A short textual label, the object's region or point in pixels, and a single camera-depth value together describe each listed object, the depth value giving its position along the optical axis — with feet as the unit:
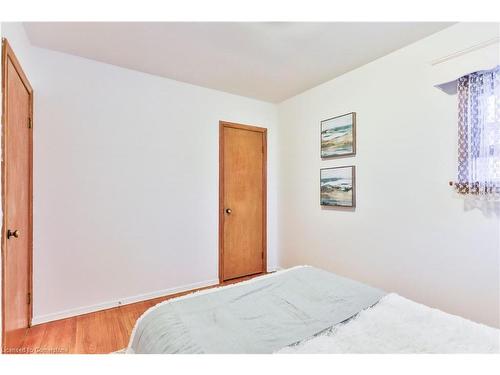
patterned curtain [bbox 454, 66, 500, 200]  5.77
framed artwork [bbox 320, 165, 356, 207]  9.02
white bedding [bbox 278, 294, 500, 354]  3.63
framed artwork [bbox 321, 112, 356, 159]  9.00
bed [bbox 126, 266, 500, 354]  3.68
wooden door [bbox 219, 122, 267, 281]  11.00
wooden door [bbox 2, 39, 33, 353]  5.35
